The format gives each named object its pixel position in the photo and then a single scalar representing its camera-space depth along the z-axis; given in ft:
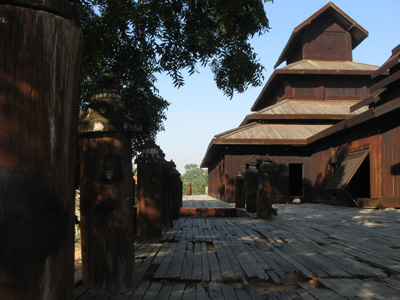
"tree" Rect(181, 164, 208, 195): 375.25
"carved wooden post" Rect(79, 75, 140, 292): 9.37
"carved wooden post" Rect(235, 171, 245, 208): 39.55
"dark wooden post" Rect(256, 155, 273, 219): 28.25
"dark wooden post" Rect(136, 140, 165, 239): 17.70
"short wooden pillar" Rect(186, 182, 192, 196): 104.31
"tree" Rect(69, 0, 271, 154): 16.97
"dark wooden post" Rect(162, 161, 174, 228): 22.54
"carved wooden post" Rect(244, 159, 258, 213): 32.99
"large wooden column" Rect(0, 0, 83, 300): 4.08
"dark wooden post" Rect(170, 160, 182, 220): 28.59
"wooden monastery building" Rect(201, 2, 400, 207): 39.37
